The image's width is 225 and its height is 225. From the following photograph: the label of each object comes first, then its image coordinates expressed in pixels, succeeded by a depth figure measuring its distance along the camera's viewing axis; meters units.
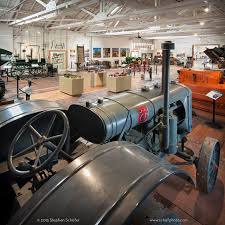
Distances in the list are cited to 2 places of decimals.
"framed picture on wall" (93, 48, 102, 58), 20.10
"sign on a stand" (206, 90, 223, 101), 4.56
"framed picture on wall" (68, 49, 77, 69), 17.77
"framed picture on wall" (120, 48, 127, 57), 22.92
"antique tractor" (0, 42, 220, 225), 0.94
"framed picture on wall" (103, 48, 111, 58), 21.16
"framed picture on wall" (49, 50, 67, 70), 16.50
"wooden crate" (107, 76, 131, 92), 8.77
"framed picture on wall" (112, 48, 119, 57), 22.05
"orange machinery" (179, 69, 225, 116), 5.59
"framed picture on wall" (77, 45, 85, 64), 18.61
